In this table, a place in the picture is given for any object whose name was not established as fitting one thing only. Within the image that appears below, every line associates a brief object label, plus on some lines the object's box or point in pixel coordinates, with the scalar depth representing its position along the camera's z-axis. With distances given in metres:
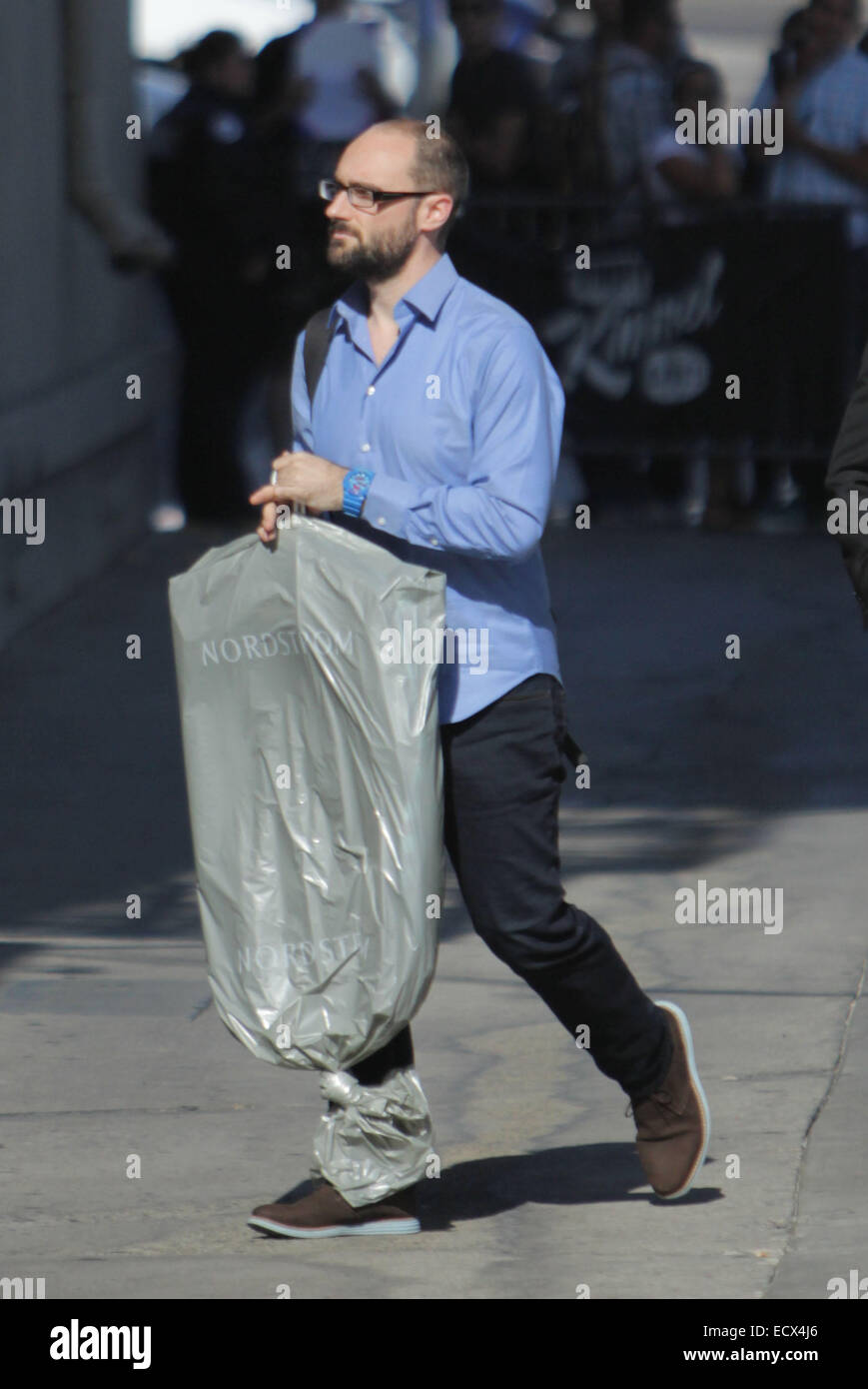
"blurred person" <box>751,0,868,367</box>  13.45
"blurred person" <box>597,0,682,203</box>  13.95
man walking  4.62
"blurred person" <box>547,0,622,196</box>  14.04
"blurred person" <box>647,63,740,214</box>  13.55
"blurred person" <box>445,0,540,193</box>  14.03
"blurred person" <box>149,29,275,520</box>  13.67
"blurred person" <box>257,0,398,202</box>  14.00
